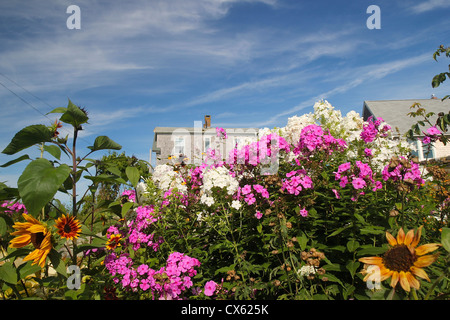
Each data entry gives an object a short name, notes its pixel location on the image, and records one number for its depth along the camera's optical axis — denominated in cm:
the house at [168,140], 2440
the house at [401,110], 1816
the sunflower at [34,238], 177
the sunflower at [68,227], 190
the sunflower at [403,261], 128
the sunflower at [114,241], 261
